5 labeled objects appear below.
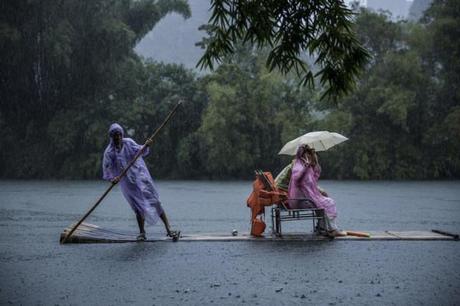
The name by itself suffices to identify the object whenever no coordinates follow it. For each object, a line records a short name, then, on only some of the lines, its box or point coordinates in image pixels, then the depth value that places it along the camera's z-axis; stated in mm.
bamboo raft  9766
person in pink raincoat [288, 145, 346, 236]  10148
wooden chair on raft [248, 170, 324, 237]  10023
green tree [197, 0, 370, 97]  4688
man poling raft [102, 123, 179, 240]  10109
